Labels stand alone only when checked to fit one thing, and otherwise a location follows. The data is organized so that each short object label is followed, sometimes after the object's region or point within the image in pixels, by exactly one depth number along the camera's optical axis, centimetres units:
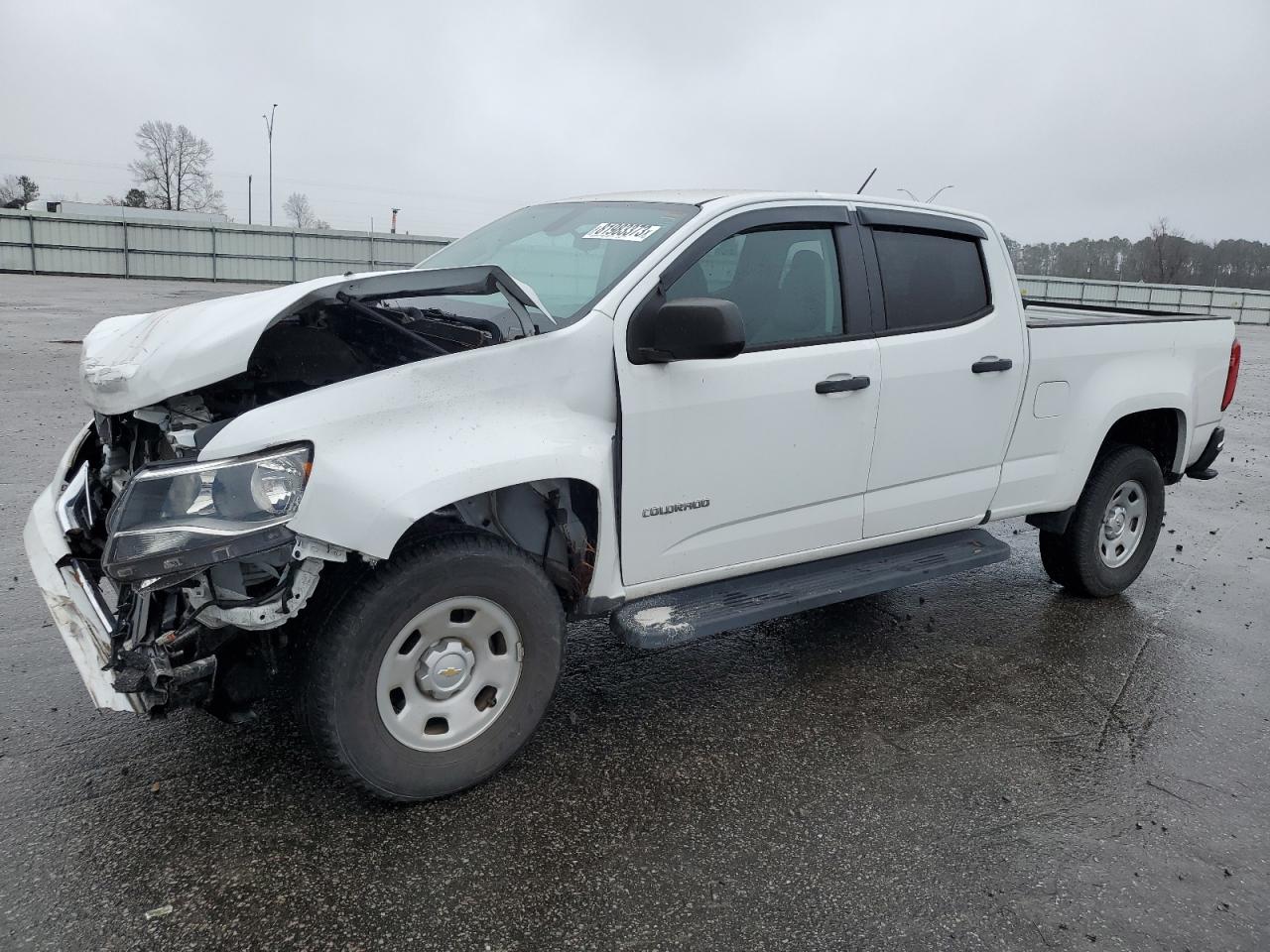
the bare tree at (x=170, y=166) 7544
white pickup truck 267
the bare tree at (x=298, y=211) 8525
